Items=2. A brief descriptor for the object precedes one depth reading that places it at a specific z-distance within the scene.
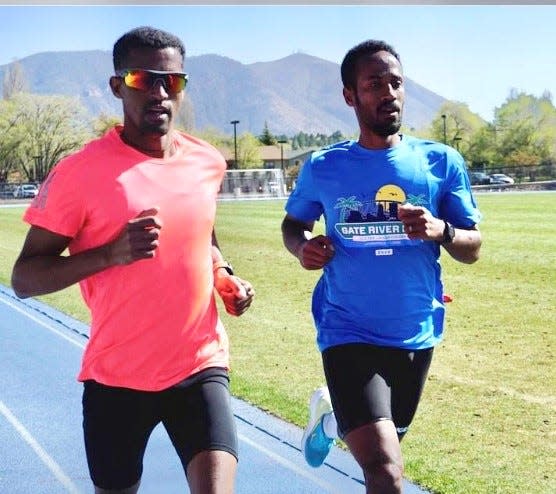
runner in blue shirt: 3.20
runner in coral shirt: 2.55
